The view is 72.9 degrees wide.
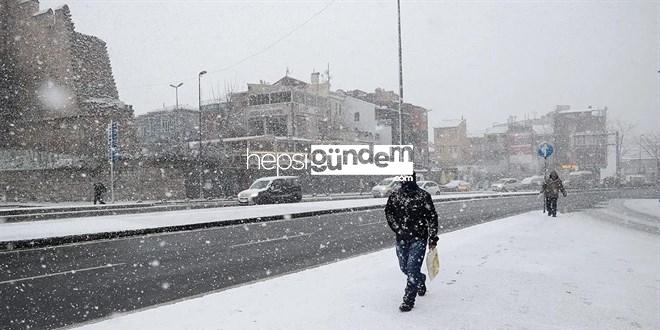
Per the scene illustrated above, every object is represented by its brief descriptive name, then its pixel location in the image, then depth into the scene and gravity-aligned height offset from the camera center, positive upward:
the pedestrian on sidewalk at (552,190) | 18.14 -1.39
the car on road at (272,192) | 27.76 -1.87
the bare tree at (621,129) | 96.53 +5.72
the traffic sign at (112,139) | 32.53 +1.95
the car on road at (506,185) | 51.38 -3.24
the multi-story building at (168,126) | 62.28 +5.81
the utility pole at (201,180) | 38.19 -1.43
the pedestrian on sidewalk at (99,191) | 31.04 -1.79
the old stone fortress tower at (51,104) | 35.75 +6.28
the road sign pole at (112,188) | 31.58 -1.62
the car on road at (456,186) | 52.50 -3.31
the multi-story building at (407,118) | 71.88 +6.80
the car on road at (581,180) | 57.94 -3.36
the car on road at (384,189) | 37.31 -2.46
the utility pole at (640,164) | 96.75 -2.12
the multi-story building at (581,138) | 81.38 +3.31
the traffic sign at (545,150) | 19.17 +0.28
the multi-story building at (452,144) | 83.31 +2.78
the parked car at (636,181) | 64.19 -3.93
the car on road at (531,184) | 55.11 -3.35
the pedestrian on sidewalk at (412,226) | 6.02 -0.91
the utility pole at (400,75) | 21.97 +4.15
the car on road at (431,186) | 38.72 -2.46
